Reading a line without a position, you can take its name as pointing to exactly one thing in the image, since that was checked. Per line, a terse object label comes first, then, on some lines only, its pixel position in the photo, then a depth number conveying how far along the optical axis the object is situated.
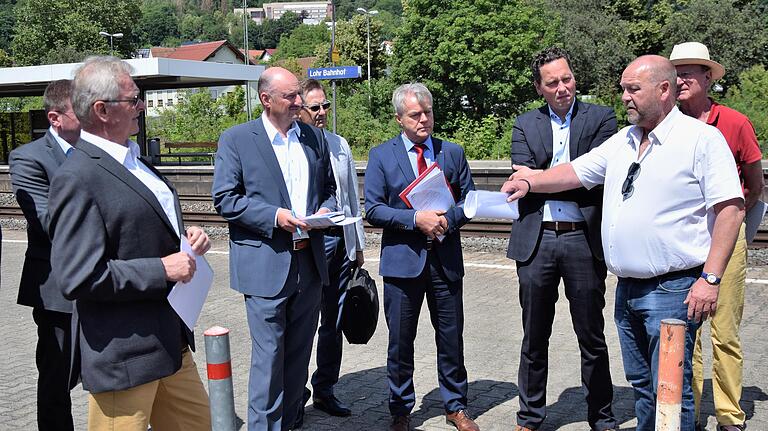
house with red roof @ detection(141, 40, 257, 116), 98.38
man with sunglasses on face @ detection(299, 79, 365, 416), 5.73
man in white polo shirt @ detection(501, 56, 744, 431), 3.85
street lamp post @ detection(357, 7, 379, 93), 66.70
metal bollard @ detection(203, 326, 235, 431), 3.24
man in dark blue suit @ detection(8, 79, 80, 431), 4.39
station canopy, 24.05
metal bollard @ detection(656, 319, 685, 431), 3.51
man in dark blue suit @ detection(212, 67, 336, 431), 4.52
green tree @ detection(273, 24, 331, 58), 127.62
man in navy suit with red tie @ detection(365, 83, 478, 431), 5.25
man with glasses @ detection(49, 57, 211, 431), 3.11
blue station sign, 19.61
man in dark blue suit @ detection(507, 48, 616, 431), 4.95
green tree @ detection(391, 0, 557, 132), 45.91
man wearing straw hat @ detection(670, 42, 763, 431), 4.90
